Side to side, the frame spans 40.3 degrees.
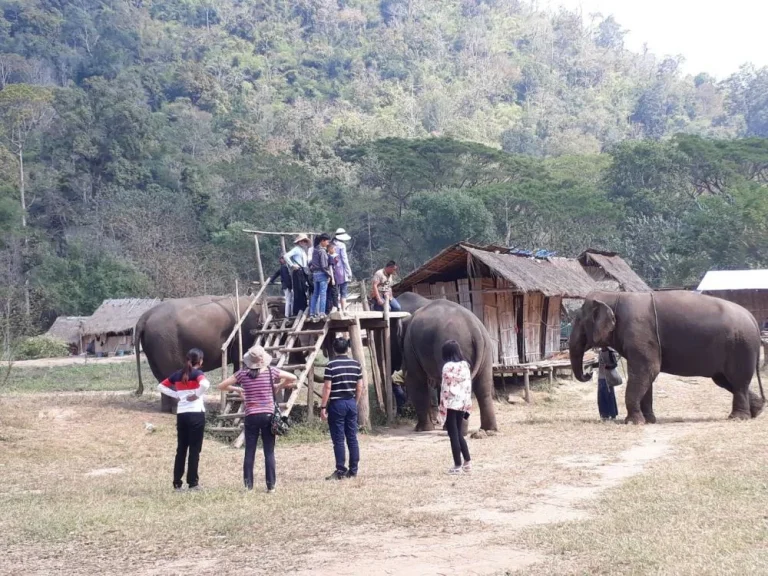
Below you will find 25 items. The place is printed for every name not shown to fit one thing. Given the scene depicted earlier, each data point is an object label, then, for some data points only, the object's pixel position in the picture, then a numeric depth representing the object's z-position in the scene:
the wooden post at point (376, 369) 18.02
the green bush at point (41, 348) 41.72
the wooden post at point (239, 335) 16.90
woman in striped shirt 10.75
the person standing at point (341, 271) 16.62
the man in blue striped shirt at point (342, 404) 11.44
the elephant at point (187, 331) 17.70
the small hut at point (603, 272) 30.28
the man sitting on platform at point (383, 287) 18.19
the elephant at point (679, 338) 16.88
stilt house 22.39
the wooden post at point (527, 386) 21.65
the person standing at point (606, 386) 17.22
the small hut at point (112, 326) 45.19
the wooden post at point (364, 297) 17.66
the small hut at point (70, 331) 46.41
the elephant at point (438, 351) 15.88
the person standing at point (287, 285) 17.28
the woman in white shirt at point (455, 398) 11.59
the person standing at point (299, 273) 17.06
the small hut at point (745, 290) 32.88
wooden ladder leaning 15.11
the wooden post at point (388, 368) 17.45
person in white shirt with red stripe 10.88
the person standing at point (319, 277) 16.42
